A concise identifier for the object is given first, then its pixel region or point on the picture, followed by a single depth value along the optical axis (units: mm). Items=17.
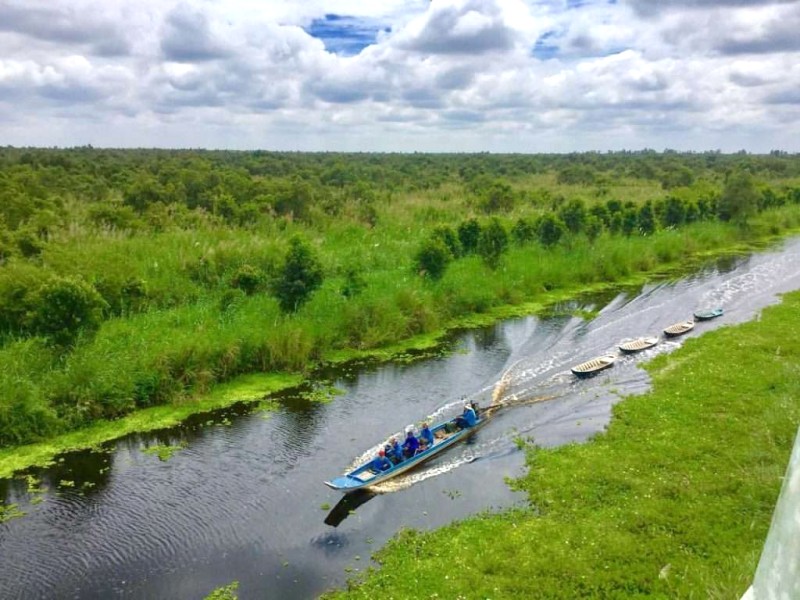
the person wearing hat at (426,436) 19641
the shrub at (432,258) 33125
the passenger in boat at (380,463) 17922
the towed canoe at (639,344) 28062
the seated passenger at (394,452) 18500
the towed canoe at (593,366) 25469
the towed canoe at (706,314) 32438
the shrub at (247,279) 28781
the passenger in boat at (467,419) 20953
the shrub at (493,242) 37156
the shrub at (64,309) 20656
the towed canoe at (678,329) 30062
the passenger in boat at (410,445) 18828
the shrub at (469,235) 39062
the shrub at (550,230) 41500
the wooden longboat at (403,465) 17000
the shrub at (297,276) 27031
